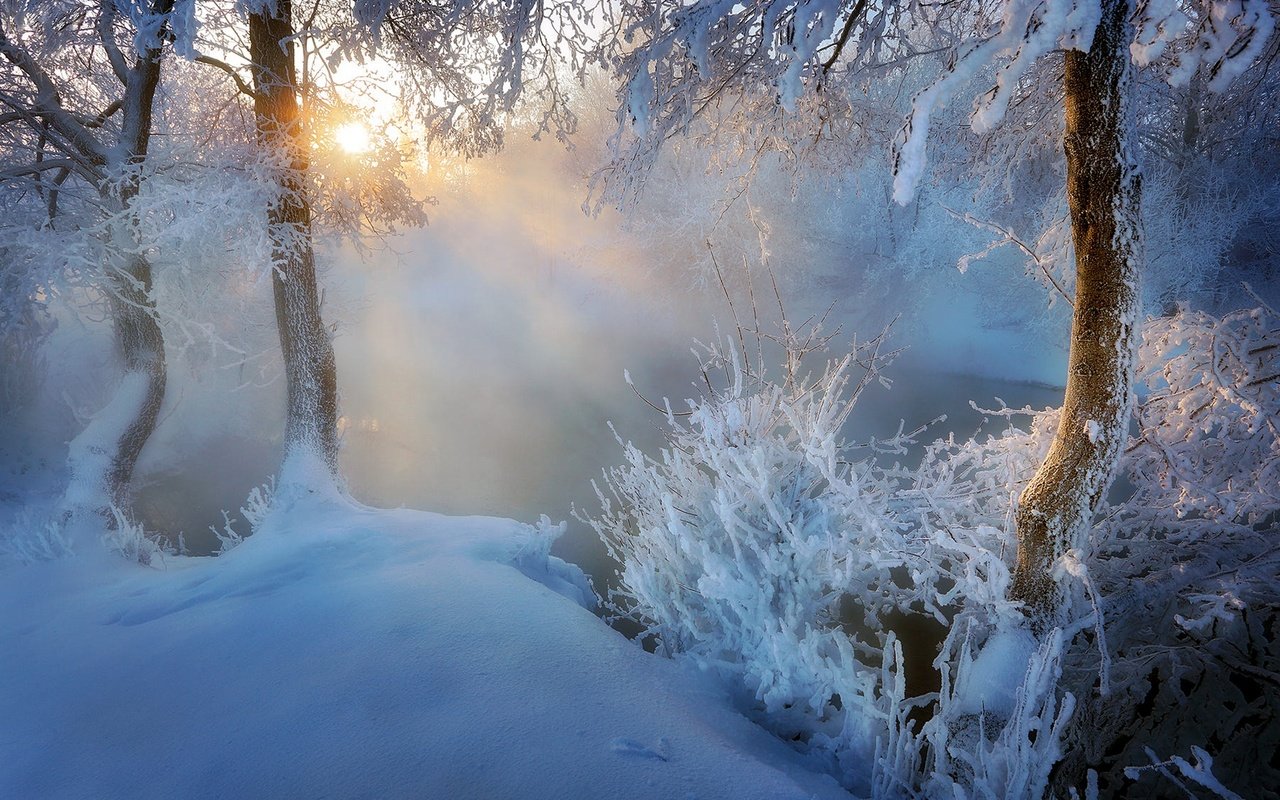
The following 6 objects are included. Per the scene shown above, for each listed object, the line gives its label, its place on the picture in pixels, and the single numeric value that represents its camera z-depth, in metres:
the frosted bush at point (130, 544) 5.91
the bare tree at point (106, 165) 6.28
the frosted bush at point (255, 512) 6.60
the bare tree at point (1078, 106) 2.14
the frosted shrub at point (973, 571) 2.90
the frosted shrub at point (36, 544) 5.78
